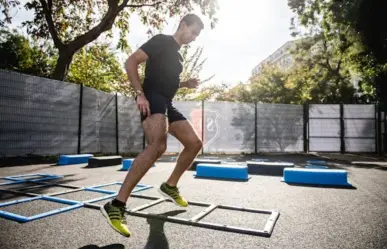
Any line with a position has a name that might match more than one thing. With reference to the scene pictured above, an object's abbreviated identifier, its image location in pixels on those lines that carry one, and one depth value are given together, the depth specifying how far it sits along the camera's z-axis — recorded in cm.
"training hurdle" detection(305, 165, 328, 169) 708
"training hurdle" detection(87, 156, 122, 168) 700
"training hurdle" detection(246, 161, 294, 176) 589
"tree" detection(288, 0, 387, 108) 1193
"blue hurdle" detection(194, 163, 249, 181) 509
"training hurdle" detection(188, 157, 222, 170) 664
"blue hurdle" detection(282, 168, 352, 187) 449
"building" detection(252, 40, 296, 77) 6684
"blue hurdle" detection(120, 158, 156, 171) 623
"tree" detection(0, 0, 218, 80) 1158
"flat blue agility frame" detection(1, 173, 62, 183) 458
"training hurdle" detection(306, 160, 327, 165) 831
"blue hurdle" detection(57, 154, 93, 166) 742
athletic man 224
